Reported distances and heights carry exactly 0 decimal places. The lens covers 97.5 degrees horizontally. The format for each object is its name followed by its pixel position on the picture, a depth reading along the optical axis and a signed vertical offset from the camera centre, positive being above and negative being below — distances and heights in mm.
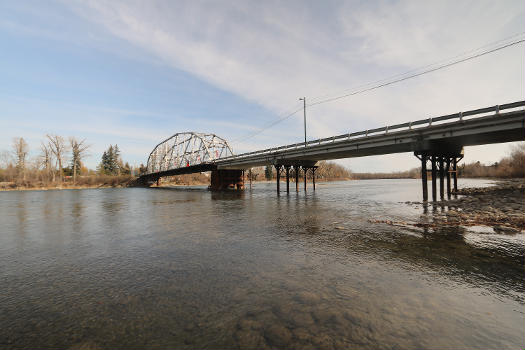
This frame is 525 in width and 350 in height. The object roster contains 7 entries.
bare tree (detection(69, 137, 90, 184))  80875 +10804
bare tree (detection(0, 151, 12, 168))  75812 +6521
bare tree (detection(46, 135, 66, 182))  76125 +10383
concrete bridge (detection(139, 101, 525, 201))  17109 +3468
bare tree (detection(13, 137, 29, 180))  71375 +8003
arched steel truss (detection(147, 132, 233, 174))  68162 +9547
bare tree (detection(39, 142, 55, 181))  75938 +7032
